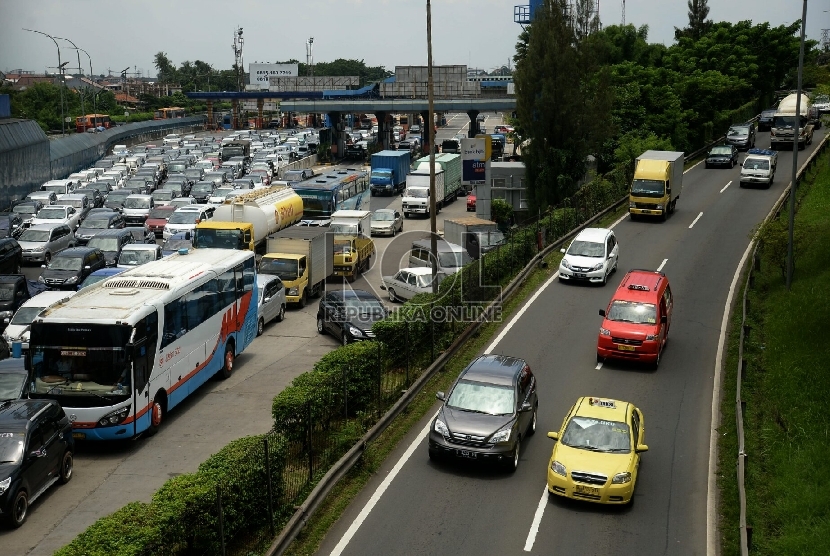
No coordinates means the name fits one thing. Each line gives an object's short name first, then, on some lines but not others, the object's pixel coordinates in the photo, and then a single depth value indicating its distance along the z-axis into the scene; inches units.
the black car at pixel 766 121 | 3164.4
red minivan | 945.5
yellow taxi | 634.2
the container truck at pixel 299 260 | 1422.2
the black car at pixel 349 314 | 1143.0
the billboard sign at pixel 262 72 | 7180.1
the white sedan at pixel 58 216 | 1904.5
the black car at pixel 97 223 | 1797.5
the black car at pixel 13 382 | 802.3
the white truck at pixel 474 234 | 1564.7
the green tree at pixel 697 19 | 4156.0
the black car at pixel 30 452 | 621.6
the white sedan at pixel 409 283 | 1344.7
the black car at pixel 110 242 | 1590.7
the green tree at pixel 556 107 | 1753.2
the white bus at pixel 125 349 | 773.9
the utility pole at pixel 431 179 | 1099.9
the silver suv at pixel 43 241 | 1688.0
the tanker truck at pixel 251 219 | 1581.0
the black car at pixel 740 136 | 2605.8
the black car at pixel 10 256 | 1510.8
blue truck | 2824.8
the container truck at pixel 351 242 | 1616.6
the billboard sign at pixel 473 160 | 1670.8
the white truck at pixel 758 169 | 2020.2
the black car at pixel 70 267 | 1412.4
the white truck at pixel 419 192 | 2412.6
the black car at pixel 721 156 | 2352.4
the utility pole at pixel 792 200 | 1175.2
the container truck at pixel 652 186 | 1692.9
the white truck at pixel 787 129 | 2534.4
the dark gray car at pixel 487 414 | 686.5
